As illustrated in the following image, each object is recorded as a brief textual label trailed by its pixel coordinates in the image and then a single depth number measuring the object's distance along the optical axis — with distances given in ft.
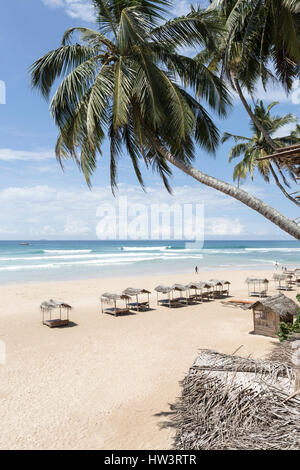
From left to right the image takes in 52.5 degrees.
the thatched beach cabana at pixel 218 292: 69.56
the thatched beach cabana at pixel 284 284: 82.69
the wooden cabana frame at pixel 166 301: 61.24
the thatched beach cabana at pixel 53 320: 47.83
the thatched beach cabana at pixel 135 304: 59.26
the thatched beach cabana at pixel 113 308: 54.80
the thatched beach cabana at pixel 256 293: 70.33
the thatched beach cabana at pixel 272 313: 38.93
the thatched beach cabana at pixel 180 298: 63.53
